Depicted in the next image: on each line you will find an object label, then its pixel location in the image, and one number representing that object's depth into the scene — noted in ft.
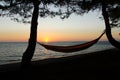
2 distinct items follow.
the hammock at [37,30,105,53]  11.66
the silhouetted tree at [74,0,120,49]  13.99
